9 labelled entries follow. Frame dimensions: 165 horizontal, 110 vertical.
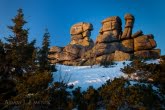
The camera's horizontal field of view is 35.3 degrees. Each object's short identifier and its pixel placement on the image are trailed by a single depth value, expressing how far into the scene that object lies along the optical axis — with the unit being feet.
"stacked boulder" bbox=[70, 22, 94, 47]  241.55
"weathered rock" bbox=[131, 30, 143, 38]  209.67
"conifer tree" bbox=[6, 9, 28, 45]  84.48
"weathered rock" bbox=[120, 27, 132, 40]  211.86
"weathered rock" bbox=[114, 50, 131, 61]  164.86
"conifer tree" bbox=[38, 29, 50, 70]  88.89
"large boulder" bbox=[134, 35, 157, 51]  196.98
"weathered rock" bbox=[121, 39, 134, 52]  201.03
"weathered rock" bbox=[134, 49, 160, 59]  187.27
